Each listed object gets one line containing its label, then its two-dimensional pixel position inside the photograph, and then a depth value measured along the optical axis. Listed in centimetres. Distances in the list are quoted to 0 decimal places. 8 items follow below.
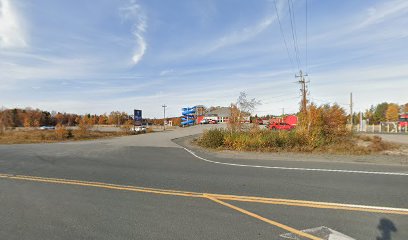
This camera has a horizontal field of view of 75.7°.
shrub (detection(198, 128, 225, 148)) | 1805
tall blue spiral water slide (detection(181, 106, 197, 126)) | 7912
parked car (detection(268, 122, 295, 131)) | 3419
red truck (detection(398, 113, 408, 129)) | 4231
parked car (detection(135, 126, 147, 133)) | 4831
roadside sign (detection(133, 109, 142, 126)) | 4506
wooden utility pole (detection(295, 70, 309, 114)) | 1915
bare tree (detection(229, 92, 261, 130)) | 2084
